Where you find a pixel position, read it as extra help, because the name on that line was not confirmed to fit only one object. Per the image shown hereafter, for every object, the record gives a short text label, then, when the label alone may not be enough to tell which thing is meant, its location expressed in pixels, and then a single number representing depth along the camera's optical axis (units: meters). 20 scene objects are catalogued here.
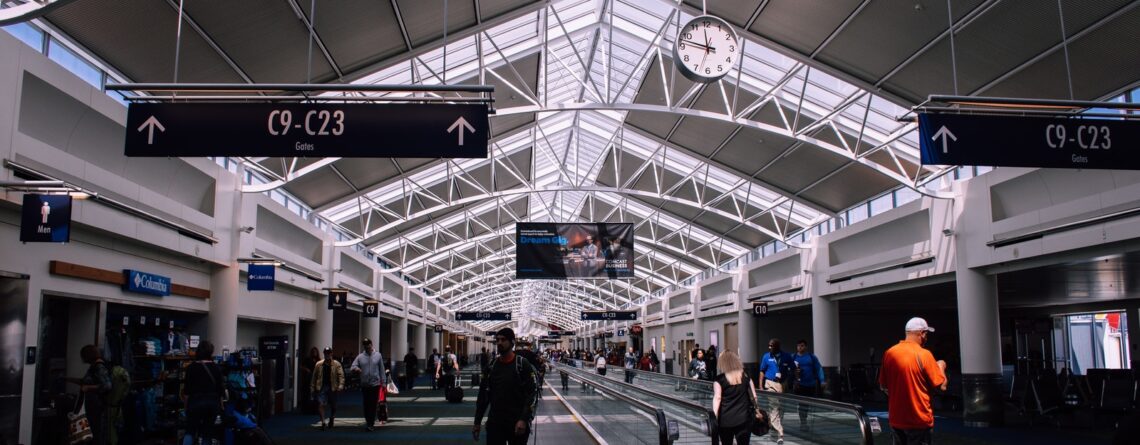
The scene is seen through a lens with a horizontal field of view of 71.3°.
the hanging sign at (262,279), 16.47
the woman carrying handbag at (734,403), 8.08
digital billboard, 24.64
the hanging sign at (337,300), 23.78
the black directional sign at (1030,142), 9.30
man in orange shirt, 6.36
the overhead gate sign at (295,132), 8.28
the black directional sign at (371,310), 27.94
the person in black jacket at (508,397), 7.12
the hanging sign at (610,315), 45.32
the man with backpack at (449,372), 22.94
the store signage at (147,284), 12.95
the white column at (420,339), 48.62
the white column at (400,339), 40.31
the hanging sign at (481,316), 47.50
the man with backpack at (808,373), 13.14
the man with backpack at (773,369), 12.44
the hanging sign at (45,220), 9.16
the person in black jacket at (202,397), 9.91
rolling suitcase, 22.22
